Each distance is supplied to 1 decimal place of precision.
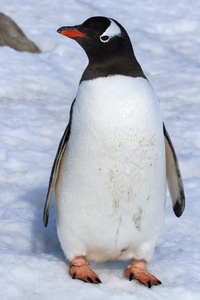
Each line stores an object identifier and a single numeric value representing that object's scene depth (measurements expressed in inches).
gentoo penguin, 186.2
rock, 515.8
